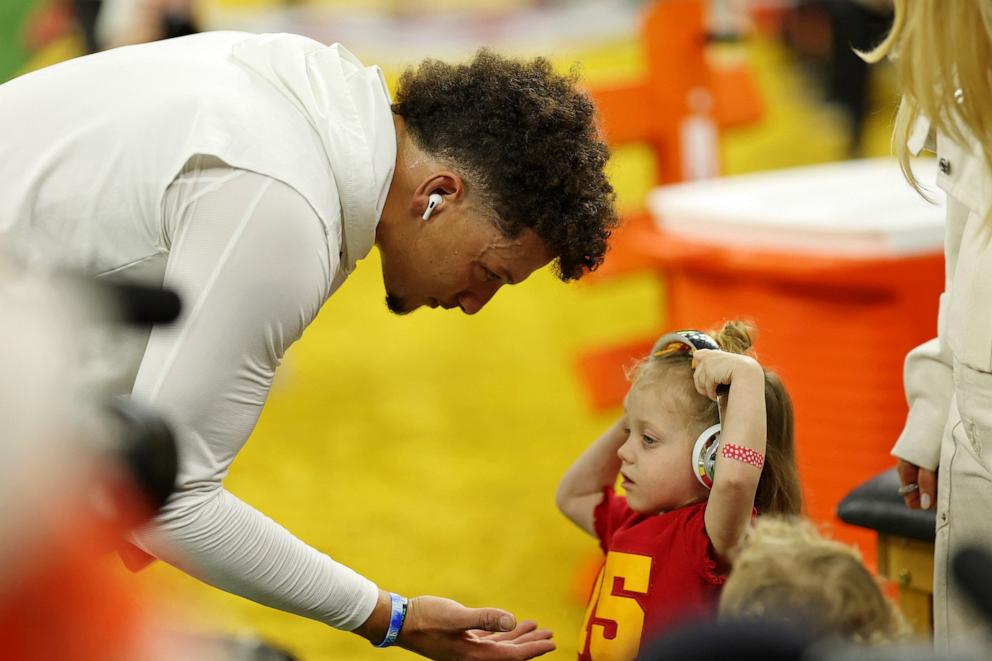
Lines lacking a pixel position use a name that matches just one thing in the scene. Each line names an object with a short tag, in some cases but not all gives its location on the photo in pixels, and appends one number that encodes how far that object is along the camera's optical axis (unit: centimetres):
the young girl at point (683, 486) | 492
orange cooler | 599
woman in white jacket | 472
